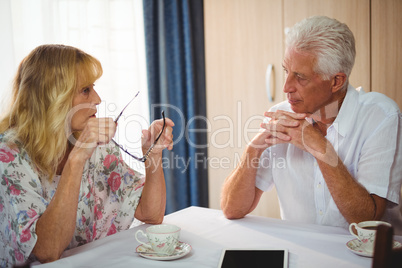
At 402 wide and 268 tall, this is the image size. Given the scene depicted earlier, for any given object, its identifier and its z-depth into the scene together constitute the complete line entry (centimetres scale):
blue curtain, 301
